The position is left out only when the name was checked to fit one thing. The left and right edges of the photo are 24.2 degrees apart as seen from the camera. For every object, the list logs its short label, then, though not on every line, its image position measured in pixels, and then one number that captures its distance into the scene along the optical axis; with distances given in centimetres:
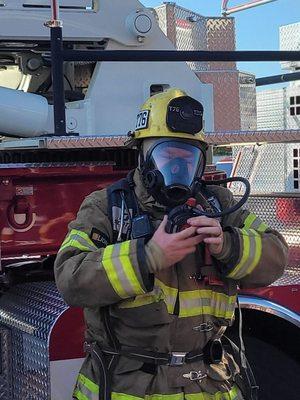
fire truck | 292
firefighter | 195
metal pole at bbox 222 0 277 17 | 480
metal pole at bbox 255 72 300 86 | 498
